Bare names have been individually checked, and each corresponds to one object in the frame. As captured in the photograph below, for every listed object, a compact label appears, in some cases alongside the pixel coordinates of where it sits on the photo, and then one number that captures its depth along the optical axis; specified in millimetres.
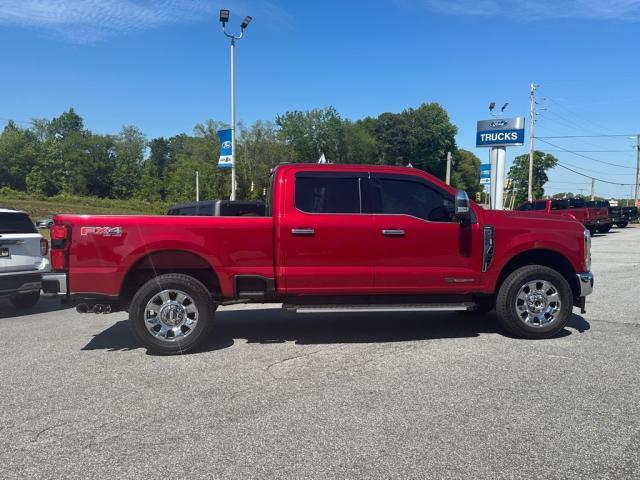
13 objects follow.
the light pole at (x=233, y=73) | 20266
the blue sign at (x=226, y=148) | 19484
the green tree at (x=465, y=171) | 109962
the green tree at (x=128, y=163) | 93125
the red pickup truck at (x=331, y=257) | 5676
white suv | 7918
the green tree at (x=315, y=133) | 82188
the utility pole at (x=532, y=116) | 44969
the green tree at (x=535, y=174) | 95250
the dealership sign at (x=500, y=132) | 26438
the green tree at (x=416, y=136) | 90188
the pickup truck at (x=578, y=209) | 25850
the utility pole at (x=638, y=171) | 63281
